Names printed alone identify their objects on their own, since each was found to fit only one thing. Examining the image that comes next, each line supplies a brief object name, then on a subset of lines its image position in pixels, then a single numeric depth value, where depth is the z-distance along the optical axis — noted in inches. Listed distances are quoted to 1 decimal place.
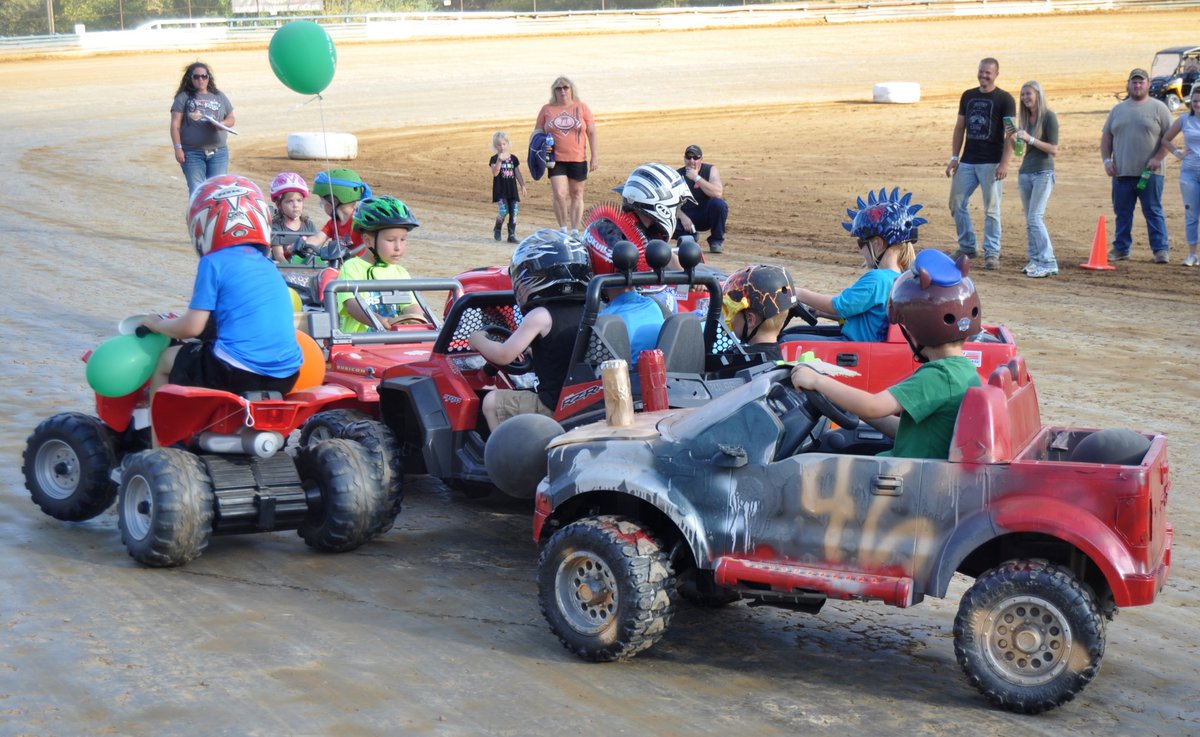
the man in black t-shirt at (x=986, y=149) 610.2
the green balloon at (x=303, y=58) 494.3
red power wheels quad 256.2
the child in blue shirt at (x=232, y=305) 267.6
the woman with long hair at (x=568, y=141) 706.8
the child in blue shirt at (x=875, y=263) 298.2
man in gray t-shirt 606.5
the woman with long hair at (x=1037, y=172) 602.2
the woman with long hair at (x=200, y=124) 636.7
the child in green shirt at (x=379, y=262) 350.6
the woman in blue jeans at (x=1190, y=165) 600.4
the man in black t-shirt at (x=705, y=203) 673.0
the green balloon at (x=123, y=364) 274.4
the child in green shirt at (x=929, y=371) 203.0
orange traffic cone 612.1
